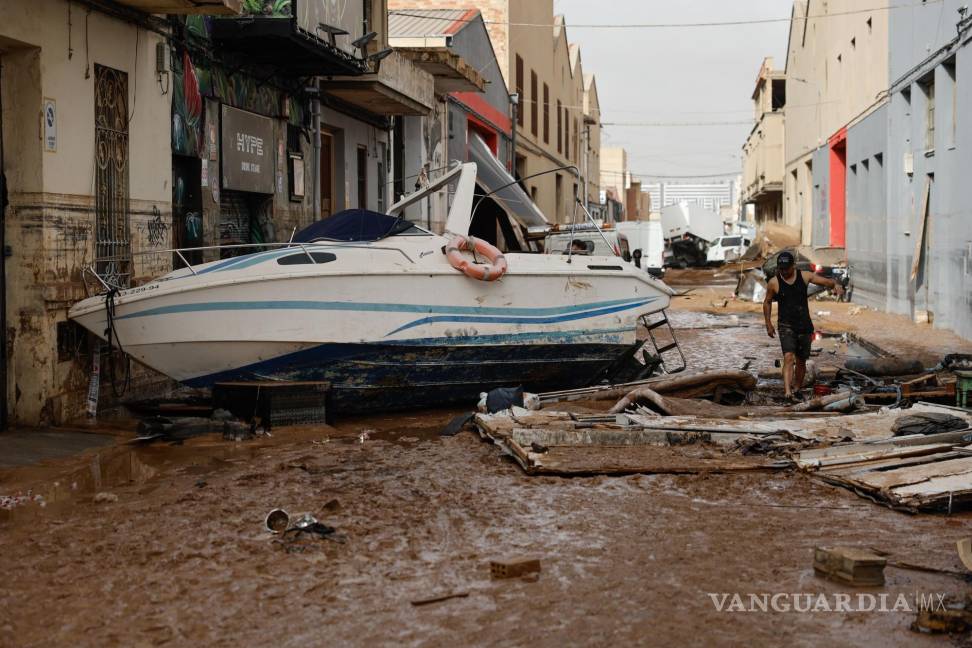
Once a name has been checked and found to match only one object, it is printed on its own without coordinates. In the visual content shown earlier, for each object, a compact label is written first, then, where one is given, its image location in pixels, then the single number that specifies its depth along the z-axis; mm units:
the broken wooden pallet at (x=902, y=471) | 6035
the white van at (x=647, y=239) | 37469
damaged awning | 13467
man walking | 10578
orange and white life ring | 9711
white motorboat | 8602
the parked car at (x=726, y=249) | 49500
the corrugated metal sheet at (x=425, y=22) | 24062
